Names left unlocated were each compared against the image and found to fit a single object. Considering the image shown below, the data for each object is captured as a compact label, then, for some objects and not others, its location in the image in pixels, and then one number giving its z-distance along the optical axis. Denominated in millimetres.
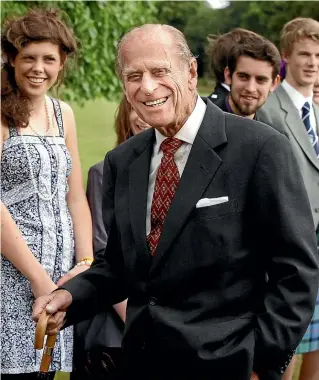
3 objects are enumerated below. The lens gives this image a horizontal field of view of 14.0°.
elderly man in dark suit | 4100
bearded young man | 7467
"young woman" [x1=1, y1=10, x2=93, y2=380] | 5887
